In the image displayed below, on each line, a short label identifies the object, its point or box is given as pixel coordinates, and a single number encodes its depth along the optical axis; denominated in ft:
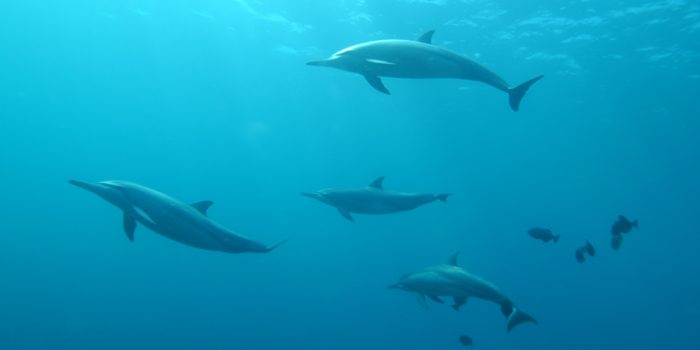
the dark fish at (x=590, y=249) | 32.15
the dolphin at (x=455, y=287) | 23.93
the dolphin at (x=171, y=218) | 17.42
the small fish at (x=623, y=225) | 30.37
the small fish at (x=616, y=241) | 32.51
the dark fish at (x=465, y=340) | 41.36
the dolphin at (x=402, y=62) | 19.15
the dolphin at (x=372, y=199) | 28.40
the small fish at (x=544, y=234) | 33.50
